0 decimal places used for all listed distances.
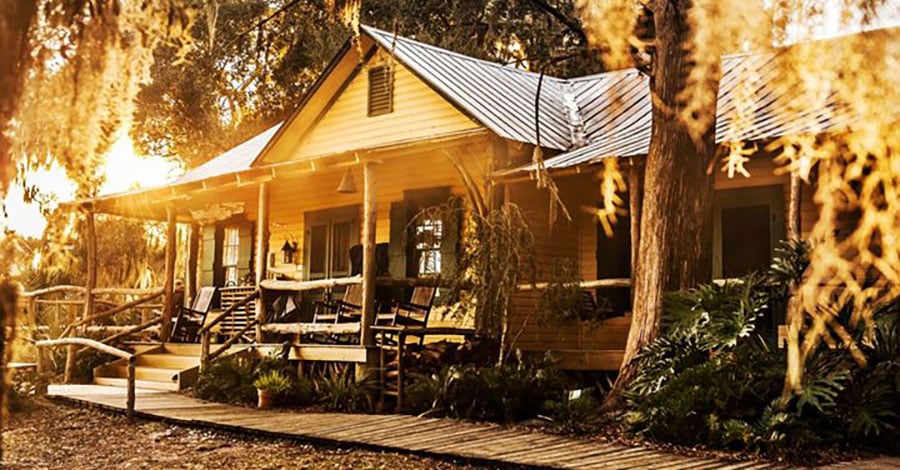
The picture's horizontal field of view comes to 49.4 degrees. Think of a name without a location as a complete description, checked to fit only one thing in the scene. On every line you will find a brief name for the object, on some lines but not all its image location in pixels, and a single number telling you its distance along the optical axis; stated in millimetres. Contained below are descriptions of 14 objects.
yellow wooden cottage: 11406
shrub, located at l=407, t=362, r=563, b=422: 9250
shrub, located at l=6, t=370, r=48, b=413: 10359
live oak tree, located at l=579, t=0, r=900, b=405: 8477
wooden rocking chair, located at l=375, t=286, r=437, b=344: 11617
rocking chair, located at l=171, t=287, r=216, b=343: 15227
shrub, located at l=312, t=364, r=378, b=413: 10719
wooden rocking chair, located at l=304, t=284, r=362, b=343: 12266
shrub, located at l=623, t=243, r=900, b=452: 7137
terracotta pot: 10859
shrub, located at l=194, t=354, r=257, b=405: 11336
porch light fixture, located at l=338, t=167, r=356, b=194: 13070
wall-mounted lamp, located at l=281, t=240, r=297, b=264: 16047
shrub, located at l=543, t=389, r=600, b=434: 8492
